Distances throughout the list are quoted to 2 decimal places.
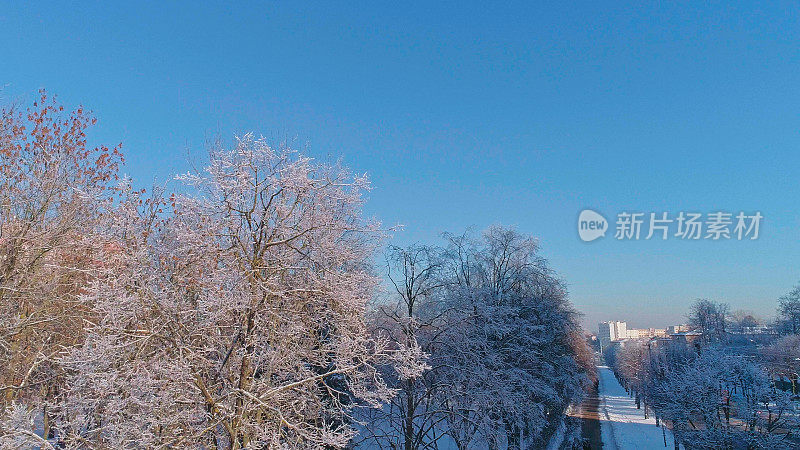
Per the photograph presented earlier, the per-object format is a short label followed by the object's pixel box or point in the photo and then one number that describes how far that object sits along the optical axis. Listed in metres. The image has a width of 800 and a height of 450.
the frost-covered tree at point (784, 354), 50.31
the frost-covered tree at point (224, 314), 7.39
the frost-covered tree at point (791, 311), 72.81
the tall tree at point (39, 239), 11.59
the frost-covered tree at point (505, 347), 16.20
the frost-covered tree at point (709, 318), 71.69
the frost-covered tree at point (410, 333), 15.16
